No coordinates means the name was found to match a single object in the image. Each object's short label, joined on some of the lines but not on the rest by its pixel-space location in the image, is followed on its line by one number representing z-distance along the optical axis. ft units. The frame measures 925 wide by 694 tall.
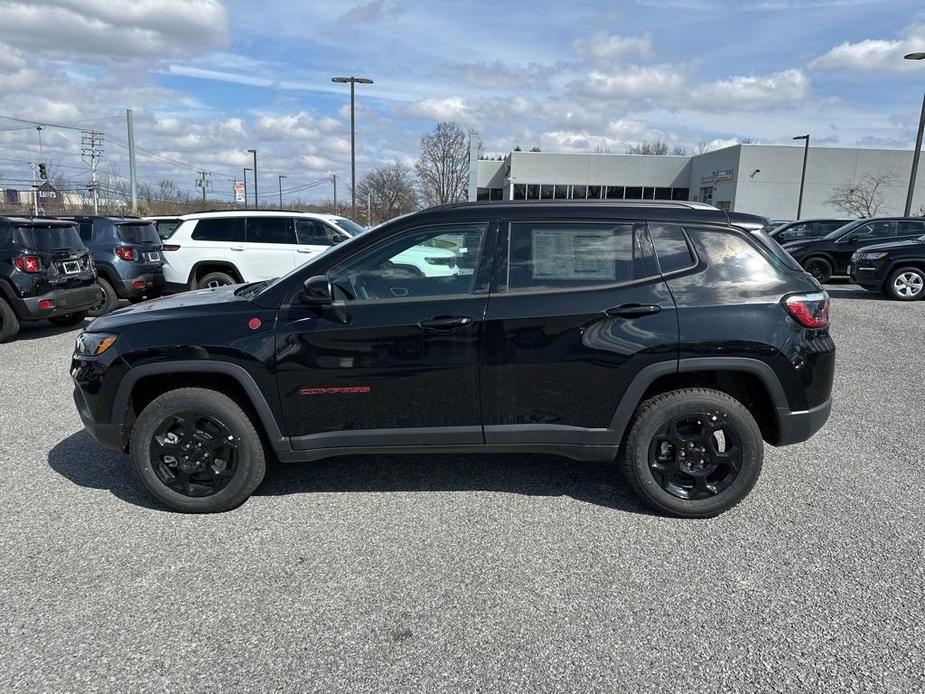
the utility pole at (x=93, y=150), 160.35
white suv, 34.71
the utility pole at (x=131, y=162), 106.63
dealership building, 143.74
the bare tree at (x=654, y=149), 266.98
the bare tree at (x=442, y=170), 155.33
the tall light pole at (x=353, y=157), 86.94
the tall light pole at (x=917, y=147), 66.08
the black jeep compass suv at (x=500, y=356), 11.17
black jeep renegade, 26.32
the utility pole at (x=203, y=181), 221.87
